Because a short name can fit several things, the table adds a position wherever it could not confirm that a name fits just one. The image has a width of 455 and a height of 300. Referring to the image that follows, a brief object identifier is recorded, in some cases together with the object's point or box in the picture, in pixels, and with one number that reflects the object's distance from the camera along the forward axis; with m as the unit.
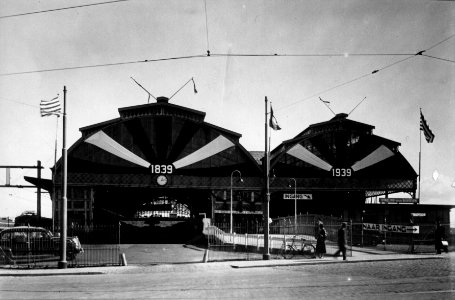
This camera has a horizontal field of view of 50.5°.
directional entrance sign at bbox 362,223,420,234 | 30.91
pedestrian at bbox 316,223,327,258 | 24.44
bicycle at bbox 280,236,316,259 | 25.89
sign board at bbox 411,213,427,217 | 45.50
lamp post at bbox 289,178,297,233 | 50.22
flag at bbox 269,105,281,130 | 27.28
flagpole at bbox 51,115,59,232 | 43.40
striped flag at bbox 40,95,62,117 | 22.73
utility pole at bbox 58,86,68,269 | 21.41
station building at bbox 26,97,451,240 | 47.03
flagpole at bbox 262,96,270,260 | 23.61
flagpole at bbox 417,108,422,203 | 55.80
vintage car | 23.88
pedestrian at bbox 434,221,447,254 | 26.20
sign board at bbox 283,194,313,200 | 51.59
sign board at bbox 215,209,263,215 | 59.04
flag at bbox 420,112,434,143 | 44.41
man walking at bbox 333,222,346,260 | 23.42
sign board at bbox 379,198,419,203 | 46.97
